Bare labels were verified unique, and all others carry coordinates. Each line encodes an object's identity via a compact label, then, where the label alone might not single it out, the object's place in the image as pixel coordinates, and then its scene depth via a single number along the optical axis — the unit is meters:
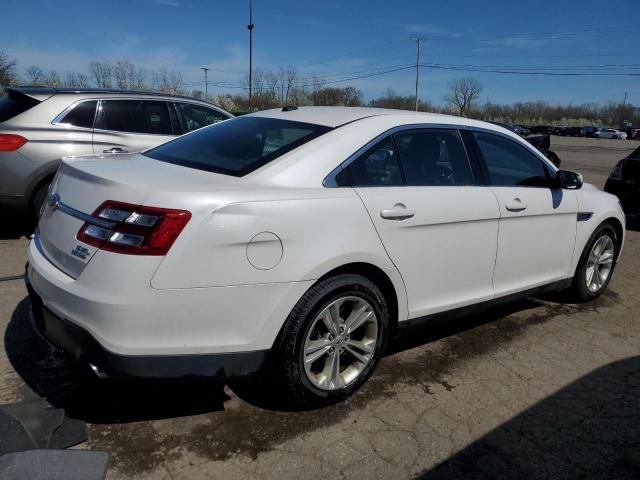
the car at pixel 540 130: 66.36
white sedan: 2.30
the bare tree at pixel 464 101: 95.12
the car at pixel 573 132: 74.81
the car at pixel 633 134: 71.25
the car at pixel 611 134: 70.12
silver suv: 5.41
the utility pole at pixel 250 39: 31.24
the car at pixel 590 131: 73.16
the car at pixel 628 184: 8.20
